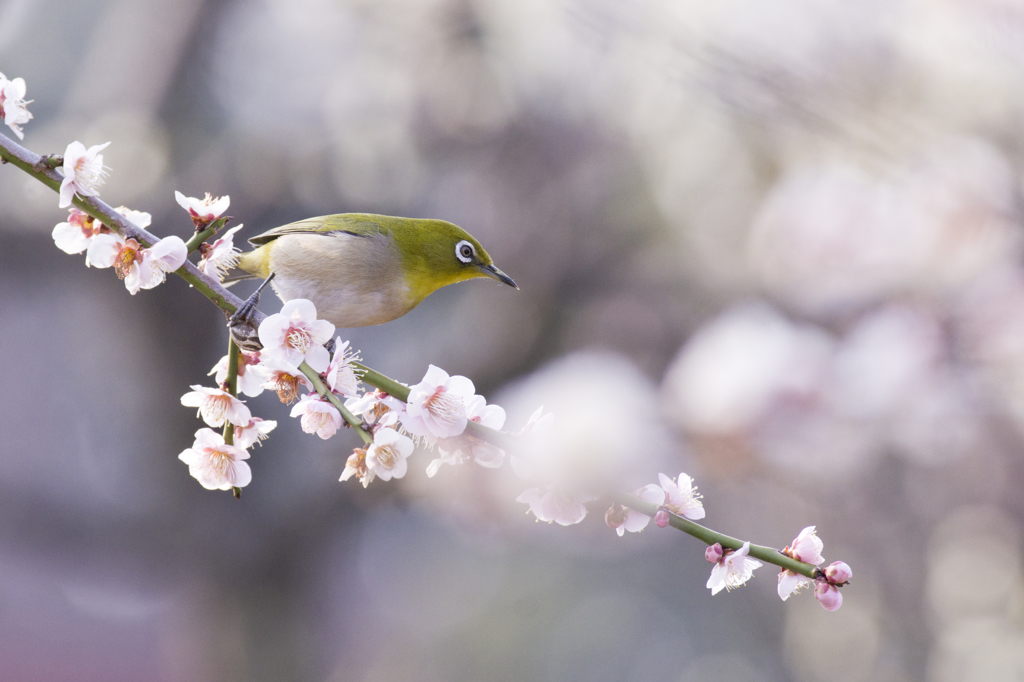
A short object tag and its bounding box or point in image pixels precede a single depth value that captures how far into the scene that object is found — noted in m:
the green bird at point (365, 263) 4.29
